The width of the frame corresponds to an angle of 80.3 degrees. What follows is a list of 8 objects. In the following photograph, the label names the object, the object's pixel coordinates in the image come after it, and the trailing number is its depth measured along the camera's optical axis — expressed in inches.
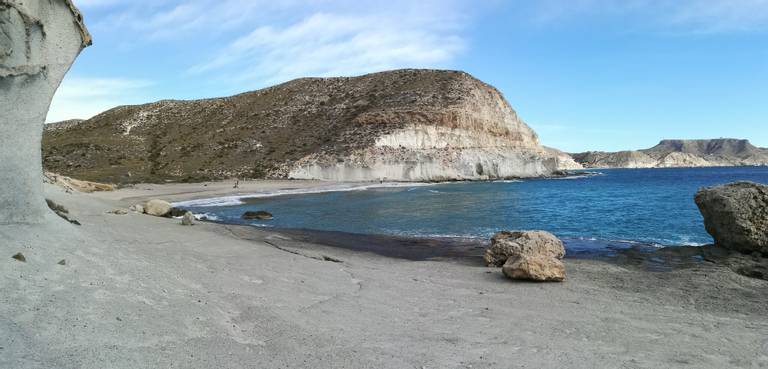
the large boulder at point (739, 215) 494.6
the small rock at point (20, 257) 223.3
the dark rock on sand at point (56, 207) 424.8
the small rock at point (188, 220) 651.5
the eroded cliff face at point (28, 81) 257.3
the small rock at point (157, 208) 755.4
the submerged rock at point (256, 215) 941.8
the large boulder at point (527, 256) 398.9
